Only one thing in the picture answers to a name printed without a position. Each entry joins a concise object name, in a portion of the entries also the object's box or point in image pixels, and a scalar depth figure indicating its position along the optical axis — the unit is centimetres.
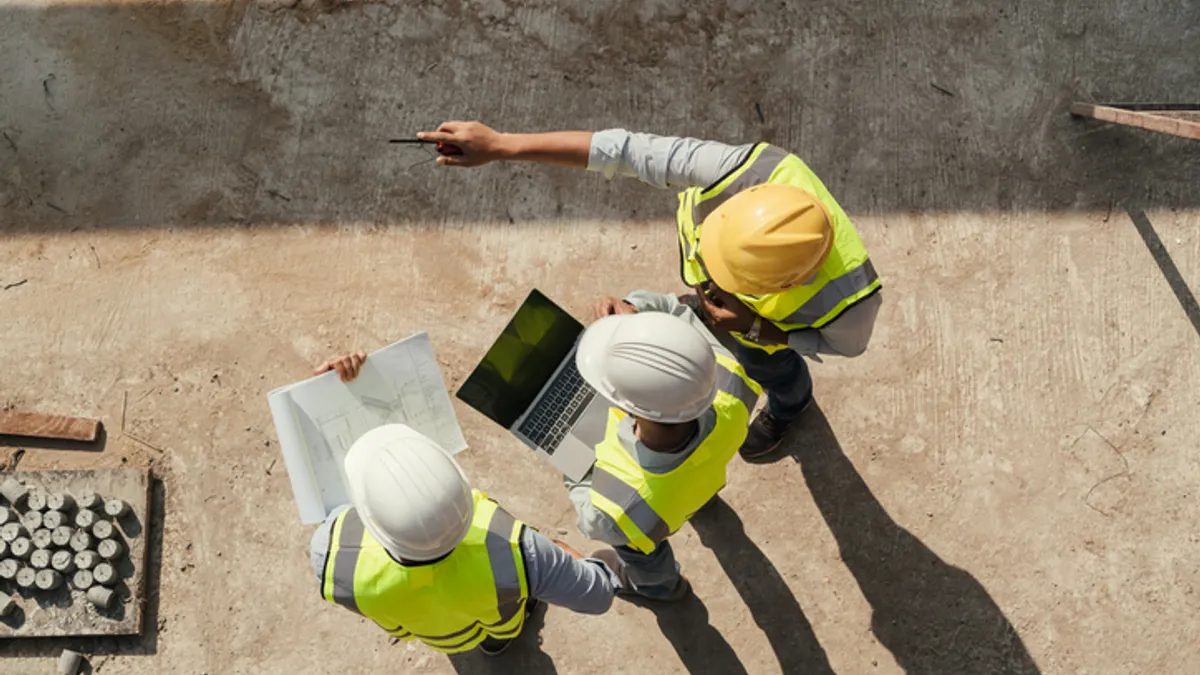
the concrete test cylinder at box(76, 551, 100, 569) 423
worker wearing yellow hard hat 292
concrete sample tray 423
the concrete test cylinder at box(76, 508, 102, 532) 427
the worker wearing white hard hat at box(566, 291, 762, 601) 277
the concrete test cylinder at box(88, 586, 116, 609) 418
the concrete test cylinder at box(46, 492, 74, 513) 427
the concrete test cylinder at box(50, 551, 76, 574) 421
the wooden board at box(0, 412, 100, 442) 450
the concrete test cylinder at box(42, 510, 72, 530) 425
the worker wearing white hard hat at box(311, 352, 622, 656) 274
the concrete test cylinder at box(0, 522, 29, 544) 425
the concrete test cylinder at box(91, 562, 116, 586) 422
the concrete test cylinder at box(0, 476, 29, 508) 433
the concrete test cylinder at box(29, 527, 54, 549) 424
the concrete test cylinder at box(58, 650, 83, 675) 418
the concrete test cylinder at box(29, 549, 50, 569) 420
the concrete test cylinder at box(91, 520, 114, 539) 427
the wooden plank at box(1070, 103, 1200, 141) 417
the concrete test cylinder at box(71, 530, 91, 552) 426
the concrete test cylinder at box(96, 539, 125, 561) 424
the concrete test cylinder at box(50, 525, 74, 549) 424
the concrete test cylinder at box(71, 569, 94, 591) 422
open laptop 366
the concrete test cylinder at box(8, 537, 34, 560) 422
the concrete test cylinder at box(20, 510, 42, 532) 427
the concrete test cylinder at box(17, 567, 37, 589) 420
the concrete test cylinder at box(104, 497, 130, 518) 432
